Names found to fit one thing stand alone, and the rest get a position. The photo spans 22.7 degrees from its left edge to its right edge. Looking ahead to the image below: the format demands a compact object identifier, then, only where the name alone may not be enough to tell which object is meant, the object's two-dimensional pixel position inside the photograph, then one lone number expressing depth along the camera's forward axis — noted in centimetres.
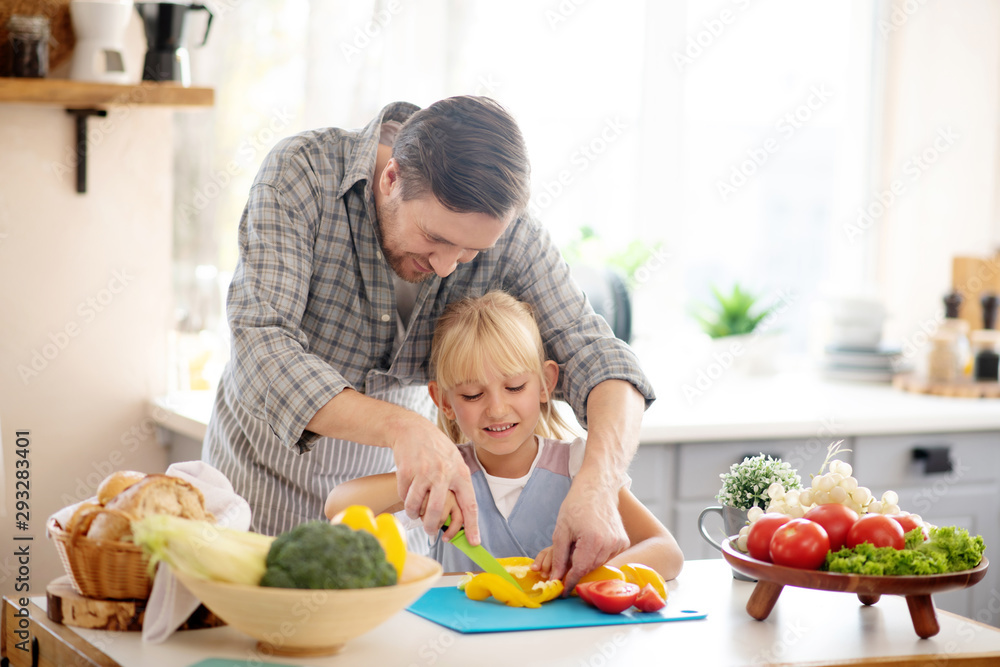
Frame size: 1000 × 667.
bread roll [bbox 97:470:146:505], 294
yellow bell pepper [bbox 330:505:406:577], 285
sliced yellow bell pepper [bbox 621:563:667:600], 309
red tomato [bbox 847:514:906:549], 298
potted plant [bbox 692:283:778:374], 571
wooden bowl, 277
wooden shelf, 384
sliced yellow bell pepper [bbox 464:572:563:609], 305
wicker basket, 287
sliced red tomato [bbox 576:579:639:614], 302
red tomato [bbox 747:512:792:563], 301
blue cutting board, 297
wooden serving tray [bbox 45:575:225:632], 290
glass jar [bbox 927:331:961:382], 544
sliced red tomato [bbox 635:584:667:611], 304
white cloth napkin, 287
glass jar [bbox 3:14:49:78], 390
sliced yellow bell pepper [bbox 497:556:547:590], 310
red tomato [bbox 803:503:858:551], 300
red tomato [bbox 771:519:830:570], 296
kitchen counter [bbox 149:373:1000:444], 421
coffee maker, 396
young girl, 345
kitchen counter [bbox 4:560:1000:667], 286
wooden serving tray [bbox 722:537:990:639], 293
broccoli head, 277
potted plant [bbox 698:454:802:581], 324
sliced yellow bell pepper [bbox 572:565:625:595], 309
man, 313
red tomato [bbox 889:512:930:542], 302
